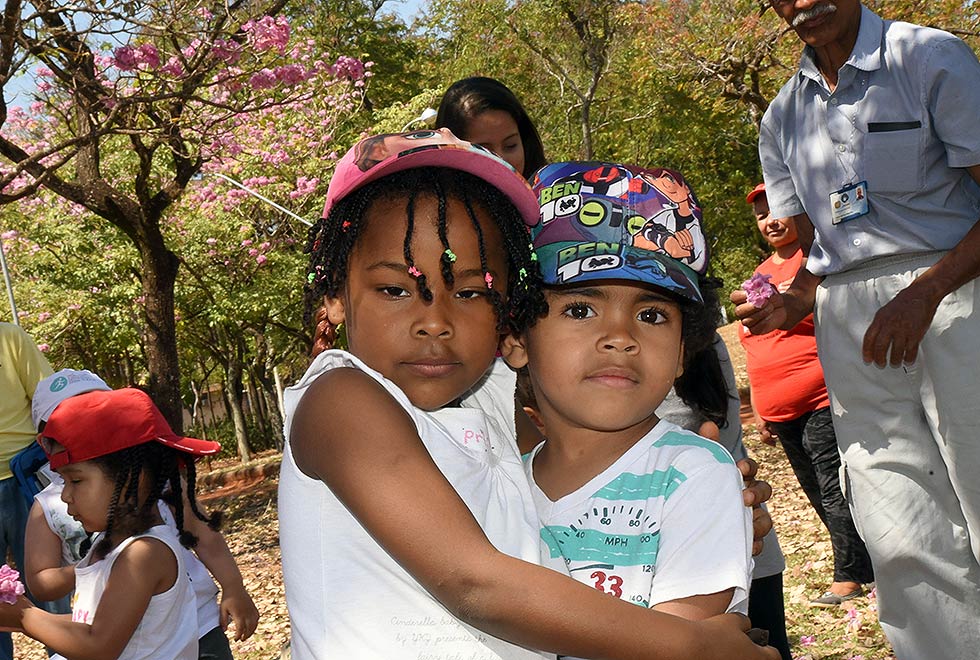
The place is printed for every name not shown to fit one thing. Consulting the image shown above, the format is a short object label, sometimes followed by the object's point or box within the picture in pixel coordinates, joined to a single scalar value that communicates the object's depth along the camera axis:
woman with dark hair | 3.78
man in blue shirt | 2.95
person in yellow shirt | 4.93
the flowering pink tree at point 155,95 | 6.30
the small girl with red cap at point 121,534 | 2.90
